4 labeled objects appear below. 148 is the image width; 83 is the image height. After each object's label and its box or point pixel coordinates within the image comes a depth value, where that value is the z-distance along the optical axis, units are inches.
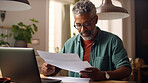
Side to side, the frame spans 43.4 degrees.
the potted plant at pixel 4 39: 108.0
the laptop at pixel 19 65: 33.0
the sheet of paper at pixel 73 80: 41.7
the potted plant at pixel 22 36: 112.7
